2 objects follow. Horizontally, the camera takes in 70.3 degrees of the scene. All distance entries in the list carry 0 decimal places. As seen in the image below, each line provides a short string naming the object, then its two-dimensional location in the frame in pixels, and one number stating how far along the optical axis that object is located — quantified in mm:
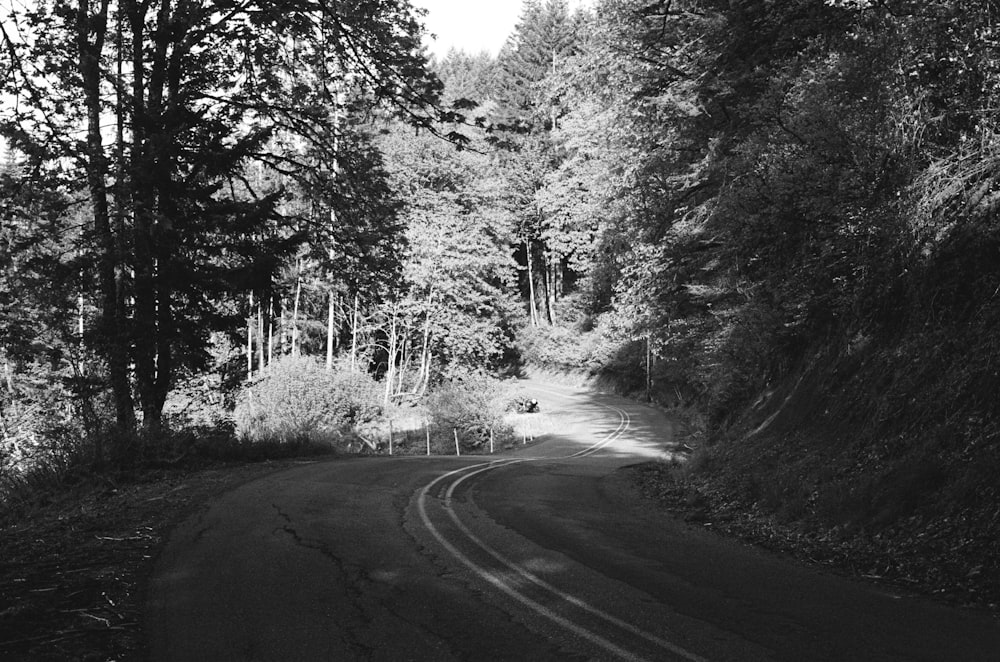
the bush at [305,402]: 25516
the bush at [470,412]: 31906
